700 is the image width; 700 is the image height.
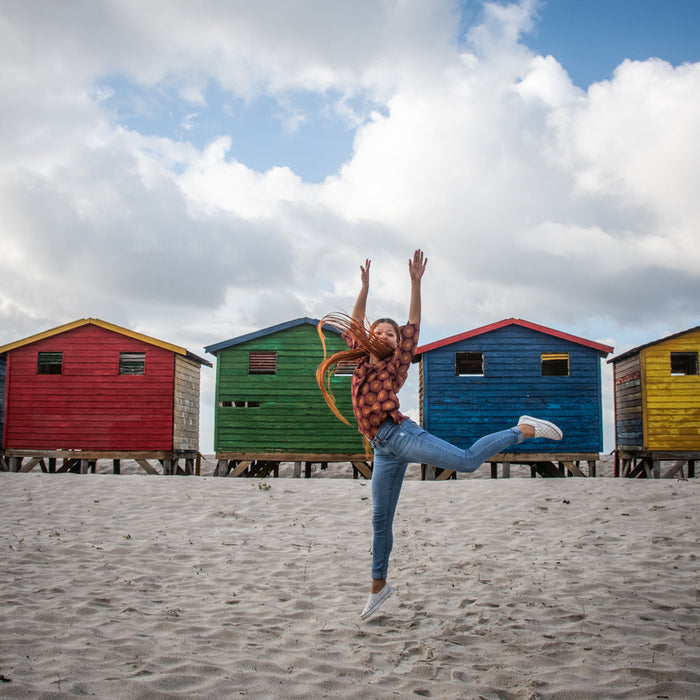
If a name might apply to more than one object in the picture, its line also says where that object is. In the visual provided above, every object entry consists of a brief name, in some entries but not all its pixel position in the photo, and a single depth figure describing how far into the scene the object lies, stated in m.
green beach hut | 17.70
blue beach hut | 17.27
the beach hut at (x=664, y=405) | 17.41
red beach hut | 18.48
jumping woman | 4.40
